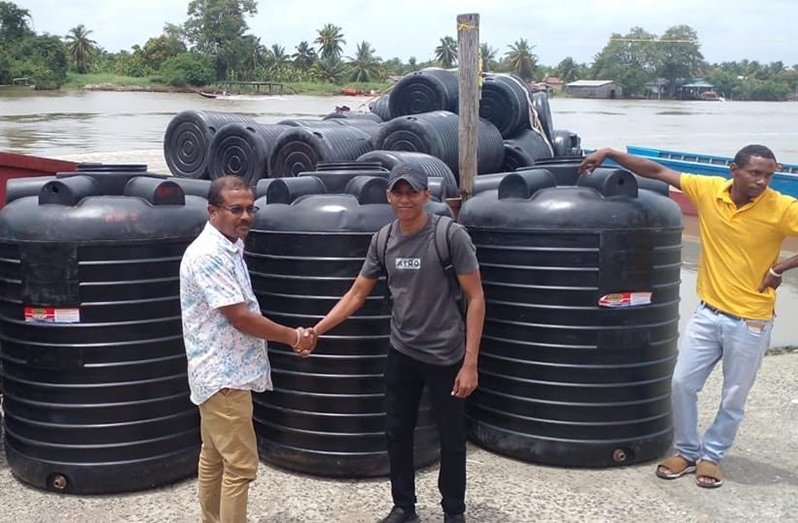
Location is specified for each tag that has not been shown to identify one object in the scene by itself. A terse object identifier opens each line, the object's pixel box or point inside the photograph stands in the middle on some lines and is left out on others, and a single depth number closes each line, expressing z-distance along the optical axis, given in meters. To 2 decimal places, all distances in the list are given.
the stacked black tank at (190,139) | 8.46
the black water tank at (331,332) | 4.14
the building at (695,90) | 145.88
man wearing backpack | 3.44
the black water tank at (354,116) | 9.67
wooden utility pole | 5.99
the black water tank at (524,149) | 8.42
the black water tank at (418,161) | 6.15
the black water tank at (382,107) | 10.37
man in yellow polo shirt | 4.04
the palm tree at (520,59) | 121.56
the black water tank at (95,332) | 3.90
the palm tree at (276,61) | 99.04
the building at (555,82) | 121.58
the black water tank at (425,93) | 8.98
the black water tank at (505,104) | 9.04
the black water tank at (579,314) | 4.30
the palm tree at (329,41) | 112.96
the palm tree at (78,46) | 101.94
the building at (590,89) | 131.00
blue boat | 15.80
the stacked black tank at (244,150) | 7.72
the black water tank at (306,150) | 7.36
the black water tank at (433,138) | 7.50
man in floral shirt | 3.13
